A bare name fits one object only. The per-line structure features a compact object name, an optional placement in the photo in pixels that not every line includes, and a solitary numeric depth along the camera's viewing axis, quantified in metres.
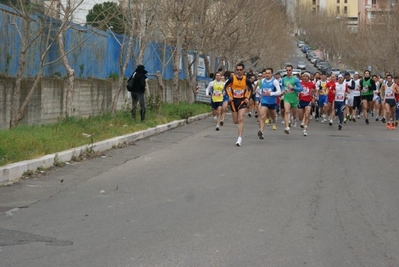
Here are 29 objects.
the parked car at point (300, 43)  157.15
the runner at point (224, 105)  22.97
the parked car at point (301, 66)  103.66
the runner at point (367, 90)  31.30
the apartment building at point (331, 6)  152.00
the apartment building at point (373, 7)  62.16
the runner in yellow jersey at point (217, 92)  26.95
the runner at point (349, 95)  28.20
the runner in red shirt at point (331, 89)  28.98
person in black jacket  22.72
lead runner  18.95
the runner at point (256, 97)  27.99
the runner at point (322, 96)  30.14
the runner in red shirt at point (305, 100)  23.25
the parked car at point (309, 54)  132.62
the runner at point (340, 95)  26.12
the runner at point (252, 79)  32.90
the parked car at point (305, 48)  146.25
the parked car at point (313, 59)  123.76
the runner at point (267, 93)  20.33
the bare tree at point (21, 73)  15.93
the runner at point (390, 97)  28.41
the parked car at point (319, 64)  112.14
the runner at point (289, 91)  21.90
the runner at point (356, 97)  30.52
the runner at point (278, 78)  21.97
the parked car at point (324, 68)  101.44
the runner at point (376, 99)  32.84
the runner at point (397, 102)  28.78
